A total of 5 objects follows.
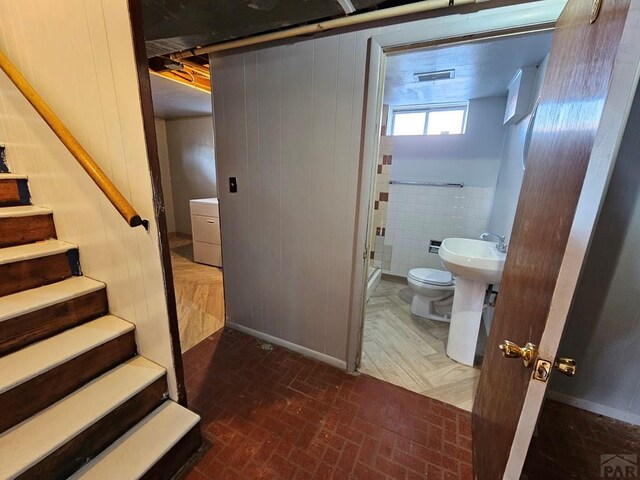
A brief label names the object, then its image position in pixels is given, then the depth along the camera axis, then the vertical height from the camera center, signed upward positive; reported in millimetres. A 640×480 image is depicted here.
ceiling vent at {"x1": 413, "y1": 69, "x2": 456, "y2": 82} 2107 +895
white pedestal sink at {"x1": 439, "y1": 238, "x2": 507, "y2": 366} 1613 -632
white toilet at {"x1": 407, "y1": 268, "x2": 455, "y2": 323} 2404 -966
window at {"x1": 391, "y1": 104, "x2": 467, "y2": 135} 2908 +755
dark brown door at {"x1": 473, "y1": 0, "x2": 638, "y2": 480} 541 -60
